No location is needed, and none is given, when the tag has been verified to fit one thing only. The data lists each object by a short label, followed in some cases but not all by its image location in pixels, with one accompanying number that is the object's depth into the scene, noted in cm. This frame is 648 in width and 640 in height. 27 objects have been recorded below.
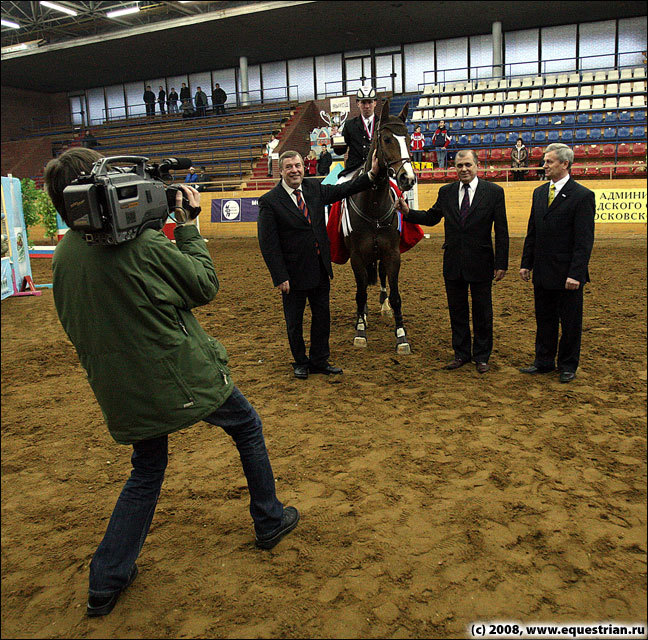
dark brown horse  468
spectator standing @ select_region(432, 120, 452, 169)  1641
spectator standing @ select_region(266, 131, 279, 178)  1953
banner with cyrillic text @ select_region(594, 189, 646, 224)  1134
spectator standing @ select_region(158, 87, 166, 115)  2618
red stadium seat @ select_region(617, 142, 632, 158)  1597
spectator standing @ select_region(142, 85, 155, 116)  2655
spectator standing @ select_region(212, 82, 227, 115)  2486
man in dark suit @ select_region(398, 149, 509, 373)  441
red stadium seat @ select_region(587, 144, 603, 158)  1609
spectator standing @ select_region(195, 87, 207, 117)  2478
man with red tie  438
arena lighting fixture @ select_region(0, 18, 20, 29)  2058
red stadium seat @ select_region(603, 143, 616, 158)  1598
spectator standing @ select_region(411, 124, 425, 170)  1678
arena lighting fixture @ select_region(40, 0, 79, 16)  1913
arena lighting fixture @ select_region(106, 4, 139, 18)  1986
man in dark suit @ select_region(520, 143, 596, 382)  400
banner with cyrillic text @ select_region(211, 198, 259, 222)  1475
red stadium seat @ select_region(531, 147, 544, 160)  1667
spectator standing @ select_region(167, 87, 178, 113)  2559
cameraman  189
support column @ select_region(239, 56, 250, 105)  2456
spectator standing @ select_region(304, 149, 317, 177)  1655
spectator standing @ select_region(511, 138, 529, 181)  1527
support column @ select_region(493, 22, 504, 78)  2025
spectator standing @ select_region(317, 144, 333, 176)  1566
